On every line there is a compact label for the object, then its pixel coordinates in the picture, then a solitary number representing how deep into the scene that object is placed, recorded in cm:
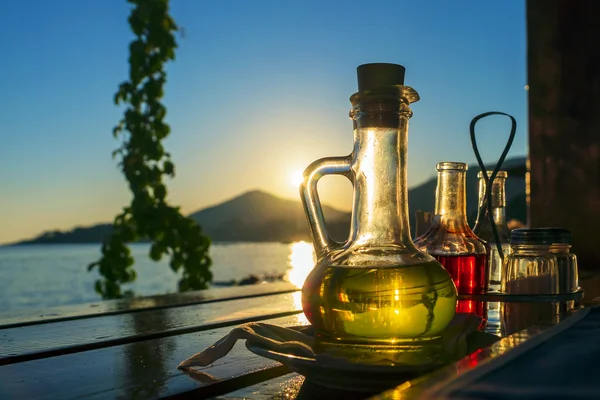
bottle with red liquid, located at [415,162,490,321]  104
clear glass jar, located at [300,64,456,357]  72
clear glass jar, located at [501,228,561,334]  100
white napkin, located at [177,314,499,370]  71
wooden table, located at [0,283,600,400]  67
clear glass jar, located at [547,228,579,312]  101
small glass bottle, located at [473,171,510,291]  126
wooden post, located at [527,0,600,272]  273
